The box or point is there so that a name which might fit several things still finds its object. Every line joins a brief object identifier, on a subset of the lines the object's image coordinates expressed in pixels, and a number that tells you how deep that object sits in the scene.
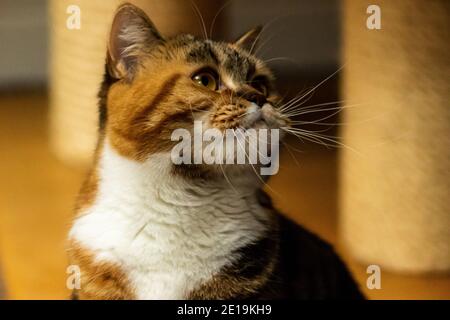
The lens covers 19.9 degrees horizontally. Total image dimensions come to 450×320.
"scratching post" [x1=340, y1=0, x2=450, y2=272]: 1.19
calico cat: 0.96
